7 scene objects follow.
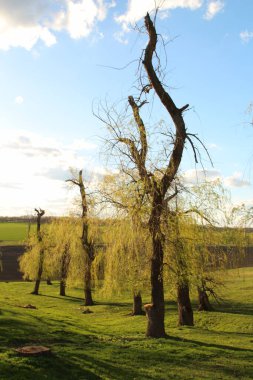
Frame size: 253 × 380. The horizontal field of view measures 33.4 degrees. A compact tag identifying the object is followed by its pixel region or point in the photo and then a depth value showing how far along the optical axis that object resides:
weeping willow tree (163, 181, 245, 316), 16.81
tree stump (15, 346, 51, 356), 9.52
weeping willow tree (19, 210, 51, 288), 43.00
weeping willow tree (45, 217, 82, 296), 36.69
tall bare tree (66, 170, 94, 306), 33.31
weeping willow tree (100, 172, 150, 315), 14.54
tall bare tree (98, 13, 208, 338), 13.82
